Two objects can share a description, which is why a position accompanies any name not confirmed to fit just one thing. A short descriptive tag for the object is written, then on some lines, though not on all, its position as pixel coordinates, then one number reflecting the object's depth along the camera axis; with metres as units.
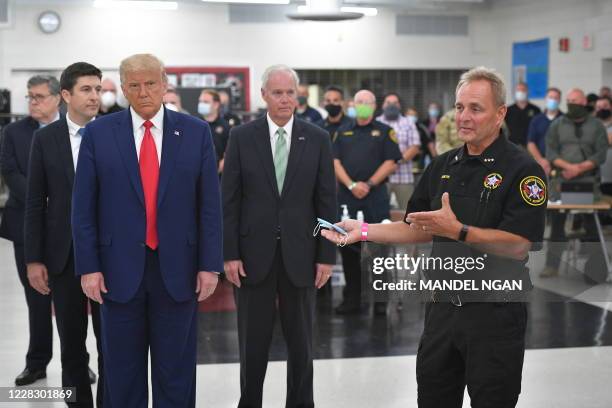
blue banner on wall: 16.39
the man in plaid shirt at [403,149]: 9.23
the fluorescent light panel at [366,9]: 14.96
